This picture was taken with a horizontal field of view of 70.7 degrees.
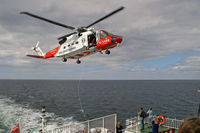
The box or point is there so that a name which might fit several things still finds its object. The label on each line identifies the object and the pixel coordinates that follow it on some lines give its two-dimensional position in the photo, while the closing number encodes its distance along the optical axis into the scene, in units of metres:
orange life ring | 15.93
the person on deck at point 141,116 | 15.10
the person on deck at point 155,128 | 12.33
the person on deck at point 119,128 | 9.51
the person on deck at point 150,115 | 16.34
